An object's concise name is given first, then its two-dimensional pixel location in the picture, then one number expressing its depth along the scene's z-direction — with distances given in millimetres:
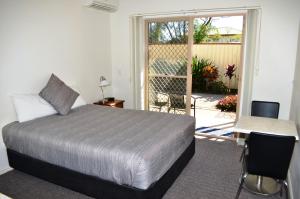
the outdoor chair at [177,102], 4933
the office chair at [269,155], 2125
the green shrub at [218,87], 8383
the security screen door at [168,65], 4668
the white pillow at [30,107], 3215
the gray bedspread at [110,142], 2268
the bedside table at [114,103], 4667
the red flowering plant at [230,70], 7805
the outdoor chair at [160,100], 5140
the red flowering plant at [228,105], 6547
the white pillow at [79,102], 3969
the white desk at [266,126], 2633
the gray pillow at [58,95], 3539
